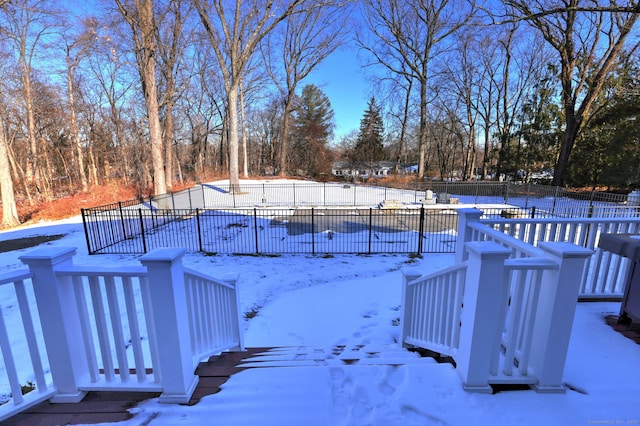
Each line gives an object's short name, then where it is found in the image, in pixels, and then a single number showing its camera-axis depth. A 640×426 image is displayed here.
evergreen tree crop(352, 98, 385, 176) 37.37
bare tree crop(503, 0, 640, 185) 15.27
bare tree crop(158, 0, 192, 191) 17.83
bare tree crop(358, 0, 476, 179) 23.01
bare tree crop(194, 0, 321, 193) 16.28
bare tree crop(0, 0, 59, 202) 16.48
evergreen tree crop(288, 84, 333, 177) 36.91
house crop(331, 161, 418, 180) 39.79
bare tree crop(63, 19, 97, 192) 18.31
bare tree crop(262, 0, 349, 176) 27.29
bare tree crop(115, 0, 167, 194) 12.91
